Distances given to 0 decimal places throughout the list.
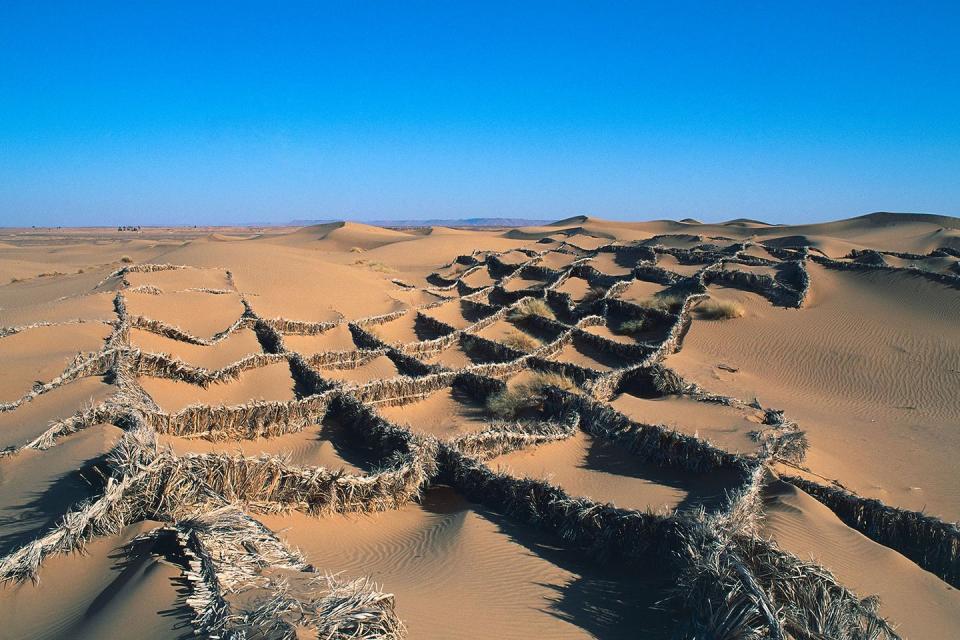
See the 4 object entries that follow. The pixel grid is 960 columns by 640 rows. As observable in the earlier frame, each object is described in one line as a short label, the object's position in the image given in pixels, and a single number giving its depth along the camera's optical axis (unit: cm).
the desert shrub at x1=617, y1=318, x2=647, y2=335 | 1352
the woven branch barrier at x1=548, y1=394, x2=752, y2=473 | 634
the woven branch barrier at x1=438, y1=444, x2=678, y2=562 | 463
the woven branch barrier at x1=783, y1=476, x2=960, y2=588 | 505
